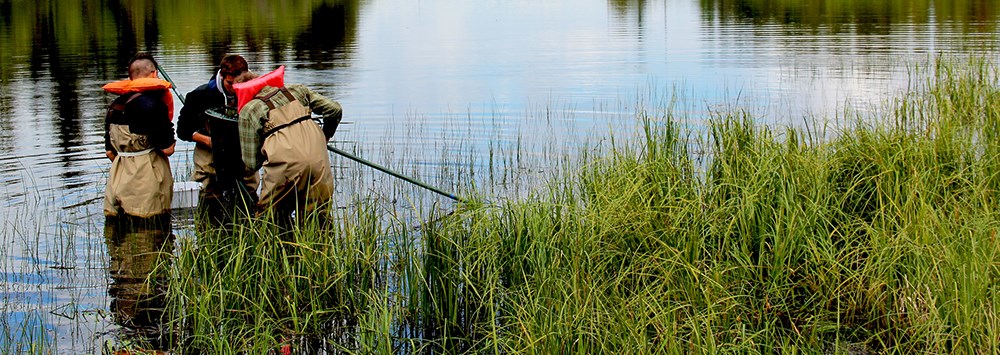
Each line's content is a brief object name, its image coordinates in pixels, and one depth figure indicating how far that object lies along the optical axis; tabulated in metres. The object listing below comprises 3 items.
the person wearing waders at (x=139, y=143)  8.43
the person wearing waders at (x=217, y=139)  8.42
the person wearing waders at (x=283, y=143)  7.48
